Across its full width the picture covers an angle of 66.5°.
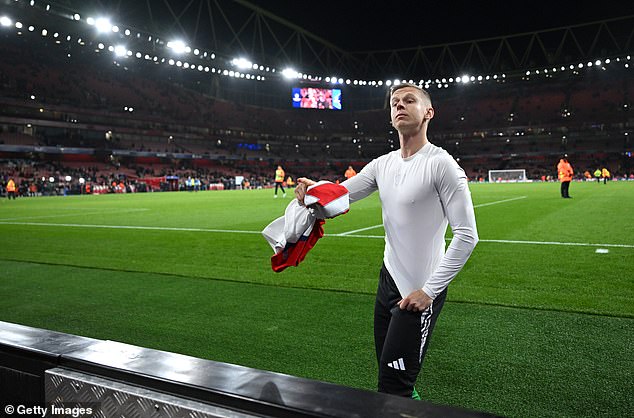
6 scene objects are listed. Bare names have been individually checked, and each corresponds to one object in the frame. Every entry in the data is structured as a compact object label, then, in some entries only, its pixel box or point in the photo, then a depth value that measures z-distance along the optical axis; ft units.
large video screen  259.60
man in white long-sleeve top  7.72
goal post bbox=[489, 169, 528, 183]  218.38
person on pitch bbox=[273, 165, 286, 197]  91.18
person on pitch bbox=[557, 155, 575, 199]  68.28
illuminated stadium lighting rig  121.29
